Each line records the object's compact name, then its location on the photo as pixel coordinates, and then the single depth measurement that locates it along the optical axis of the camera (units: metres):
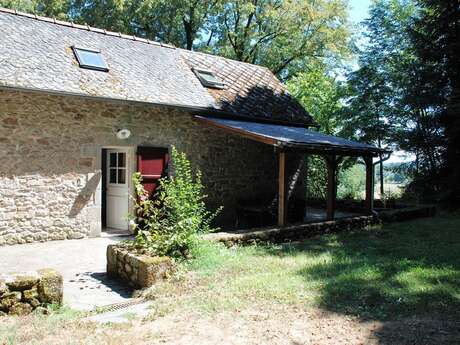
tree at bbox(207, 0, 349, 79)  19.55
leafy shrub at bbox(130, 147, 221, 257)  5.77
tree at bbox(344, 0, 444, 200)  13.55
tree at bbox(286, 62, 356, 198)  16.42
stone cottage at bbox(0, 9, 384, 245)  7.66
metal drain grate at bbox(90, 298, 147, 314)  4.43
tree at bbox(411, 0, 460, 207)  12.70
